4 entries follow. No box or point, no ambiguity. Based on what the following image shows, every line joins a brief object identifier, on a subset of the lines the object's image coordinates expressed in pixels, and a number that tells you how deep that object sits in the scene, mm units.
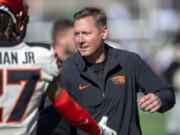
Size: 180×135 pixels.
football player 6582
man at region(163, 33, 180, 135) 23125
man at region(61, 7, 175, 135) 9062
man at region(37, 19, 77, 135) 7953
